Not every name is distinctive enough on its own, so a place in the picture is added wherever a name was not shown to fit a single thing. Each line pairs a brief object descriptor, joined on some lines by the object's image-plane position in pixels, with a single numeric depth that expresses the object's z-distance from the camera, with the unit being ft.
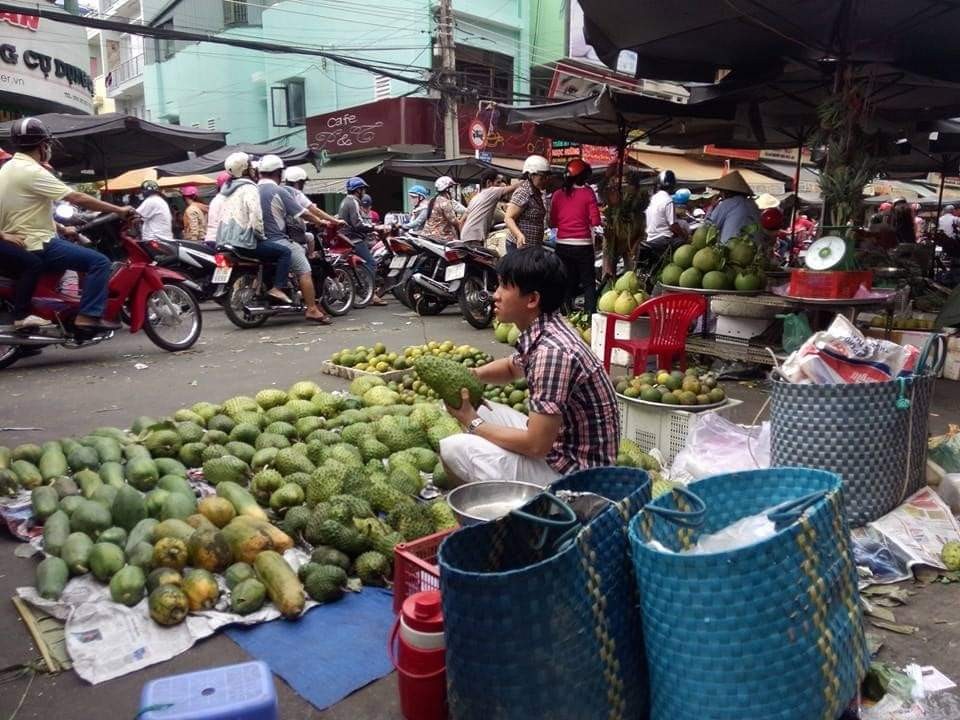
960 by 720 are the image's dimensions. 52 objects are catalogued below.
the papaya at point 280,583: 9.08
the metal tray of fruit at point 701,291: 19.53
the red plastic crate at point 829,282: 17.29
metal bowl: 9.18
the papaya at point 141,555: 9.46
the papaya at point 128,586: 9.07
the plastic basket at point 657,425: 14.66
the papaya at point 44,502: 11.17
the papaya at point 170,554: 9.46
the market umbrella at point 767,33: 18.48
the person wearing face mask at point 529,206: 25.52
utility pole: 52.07
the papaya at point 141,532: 9.92
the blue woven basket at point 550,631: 5.91
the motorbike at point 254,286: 28.43
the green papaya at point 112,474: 11.91
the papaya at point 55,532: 10.18
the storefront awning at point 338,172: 68.49
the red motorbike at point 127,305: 21.88
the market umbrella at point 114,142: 36.11
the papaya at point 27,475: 12.31
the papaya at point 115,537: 10.04
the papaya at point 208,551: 9.55
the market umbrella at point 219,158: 48.08
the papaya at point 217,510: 10.64
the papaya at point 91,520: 10.47
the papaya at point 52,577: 9.25
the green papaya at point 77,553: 9.71
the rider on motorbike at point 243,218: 28.02
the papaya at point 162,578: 9.11
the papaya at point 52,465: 12.48
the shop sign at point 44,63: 49.16
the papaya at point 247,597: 9.08
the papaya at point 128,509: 10.63
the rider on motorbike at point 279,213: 28.89
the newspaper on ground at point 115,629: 8.25
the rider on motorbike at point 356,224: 36.77
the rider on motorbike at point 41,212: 19.99
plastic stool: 4.99
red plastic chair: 18.28
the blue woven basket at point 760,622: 5.83
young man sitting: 9.41
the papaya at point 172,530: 9.80
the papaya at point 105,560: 9.49
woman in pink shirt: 26.18
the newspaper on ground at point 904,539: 10.08
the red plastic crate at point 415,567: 8.13
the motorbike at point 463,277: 30.45
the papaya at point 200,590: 9.04
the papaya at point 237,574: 9.43
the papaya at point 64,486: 11.79
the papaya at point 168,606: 8.75
